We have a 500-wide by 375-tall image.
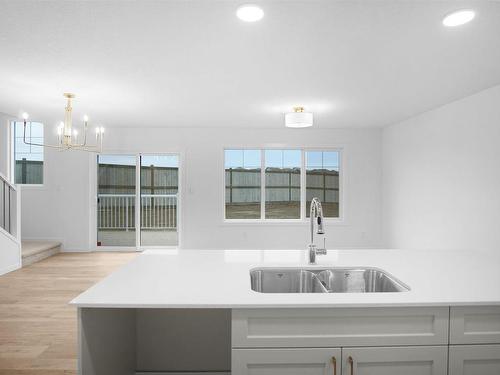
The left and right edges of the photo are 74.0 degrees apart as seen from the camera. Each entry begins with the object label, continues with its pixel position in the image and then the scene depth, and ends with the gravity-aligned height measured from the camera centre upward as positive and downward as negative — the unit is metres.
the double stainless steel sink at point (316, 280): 1.91 -0.55
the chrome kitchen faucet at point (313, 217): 1.84 -0.18
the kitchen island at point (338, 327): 1.34 -0.58
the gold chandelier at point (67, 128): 3.71 +0.64
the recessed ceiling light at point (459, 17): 1.91 +1.00
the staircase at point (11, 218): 4.66 -0.48
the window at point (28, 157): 6.01 +0.50
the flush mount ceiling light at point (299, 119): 4.12 +0.83
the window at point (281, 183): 6.25 +0.05
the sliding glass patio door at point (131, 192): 6.14 -0.13
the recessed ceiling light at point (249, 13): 1.87 +1.00
